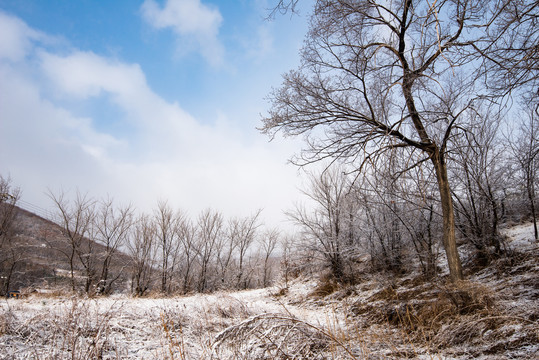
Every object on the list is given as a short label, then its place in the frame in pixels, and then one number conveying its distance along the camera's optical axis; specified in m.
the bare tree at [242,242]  28.99
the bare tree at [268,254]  33.94
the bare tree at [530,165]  8.09
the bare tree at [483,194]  7.33
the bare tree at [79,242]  17.23
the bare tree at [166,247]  24.16
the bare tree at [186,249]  26.53
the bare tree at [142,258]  21.09
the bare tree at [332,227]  11.75
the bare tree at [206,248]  26.25
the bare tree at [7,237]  17.16
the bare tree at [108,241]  18.97
